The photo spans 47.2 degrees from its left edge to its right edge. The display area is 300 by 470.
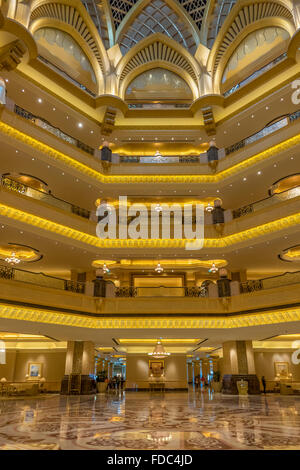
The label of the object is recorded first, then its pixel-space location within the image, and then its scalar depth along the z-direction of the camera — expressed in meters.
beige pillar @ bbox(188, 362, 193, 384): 33.97
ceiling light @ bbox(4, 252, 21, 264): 15.68
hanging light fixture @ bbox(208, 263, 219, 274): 17.06
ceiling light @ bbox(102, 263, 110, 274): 17.76
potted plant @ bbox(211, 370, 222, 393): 20.09
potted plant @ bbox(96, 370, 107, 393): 20.21
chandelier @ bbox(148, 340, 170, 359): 17.00
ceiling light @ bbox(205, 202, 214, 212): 18.47
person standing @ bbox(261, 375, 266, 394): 18.84
